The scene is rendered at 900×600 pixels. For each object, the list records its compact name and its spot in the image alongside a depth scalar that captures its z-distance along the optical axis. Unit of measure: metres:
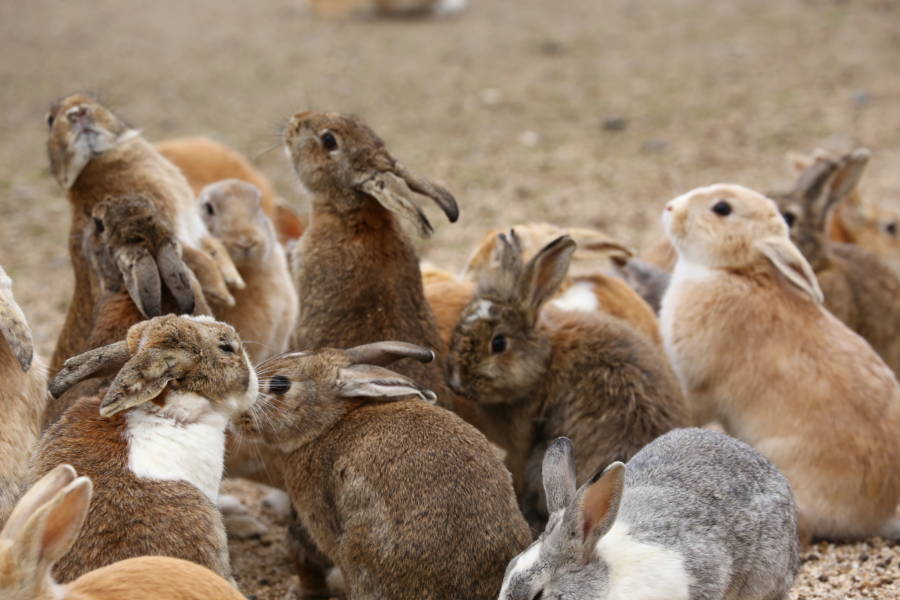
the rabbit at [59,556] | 6.16
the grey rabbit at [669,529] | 7.36
